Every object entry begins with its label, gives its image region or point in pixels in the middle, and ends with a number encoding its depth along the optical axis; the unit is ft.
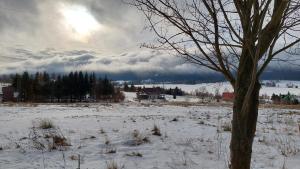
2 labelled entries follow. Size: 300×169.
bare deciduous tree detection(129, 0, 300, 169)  10.60
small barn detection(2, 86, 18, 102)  307.35
